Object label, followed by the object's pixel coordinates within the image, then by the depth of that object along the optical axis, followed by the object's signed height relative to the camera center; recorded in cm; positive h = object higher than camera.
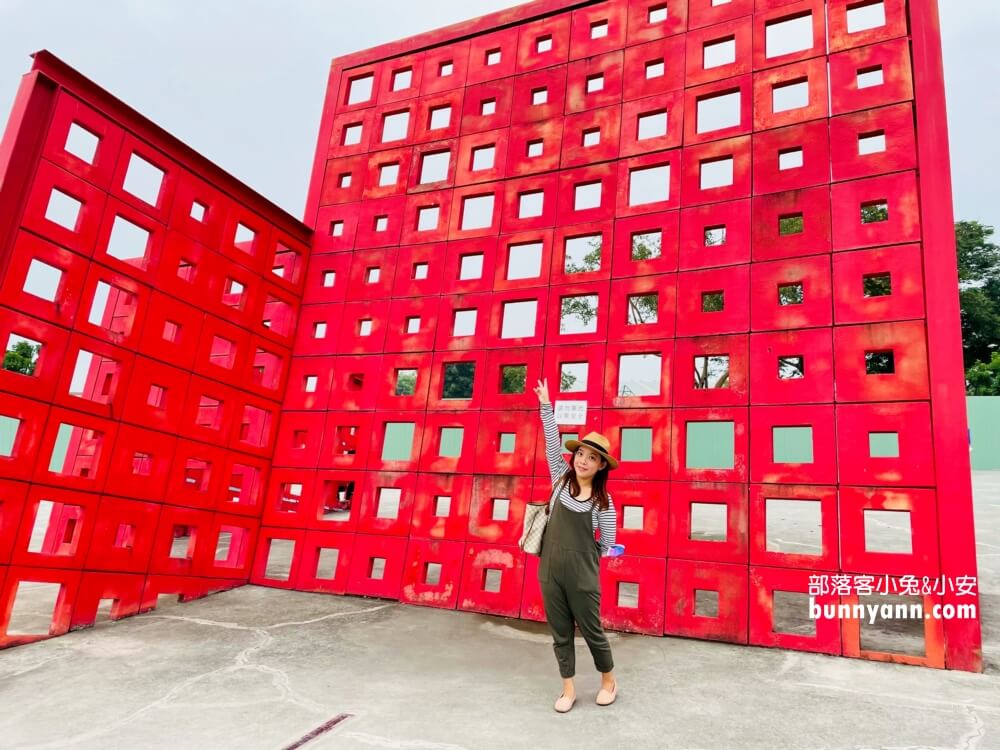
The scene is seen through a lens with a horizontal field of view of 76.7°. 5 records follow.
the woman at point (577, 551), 418 -8
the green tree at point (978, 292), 2900 +1324
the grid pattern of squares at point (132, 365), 623 +149
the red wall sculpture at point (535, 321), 607 +234
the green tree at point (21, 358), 3425 +668
